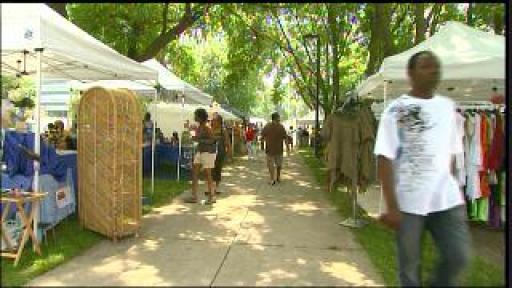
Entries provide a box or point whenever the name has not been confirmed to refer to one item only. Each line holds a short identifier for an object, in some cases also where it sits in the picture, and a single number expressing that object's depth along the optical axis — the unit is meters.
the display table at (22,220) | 5.73
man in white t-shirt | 3.81
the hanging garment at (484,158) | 6.63
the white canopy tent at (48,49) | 5.89
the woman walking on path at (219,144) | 10.98
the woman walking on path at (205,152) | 10.09
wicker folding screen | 6.81
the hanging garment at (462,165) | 6.24
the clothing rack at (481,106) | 6.62
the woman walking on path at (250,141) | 24.30
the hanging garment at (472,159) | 6.68
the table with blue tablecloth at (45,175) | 6.48
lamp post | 22.94
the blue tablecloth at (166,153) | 15.58
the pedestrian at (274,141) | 13.83
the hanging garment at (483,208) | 6.78
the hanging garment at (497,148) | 6.35
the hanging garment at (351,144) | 7.92
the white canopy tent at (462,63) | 5.32
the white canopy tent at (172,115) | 16.64
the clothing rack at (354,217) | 8.11
